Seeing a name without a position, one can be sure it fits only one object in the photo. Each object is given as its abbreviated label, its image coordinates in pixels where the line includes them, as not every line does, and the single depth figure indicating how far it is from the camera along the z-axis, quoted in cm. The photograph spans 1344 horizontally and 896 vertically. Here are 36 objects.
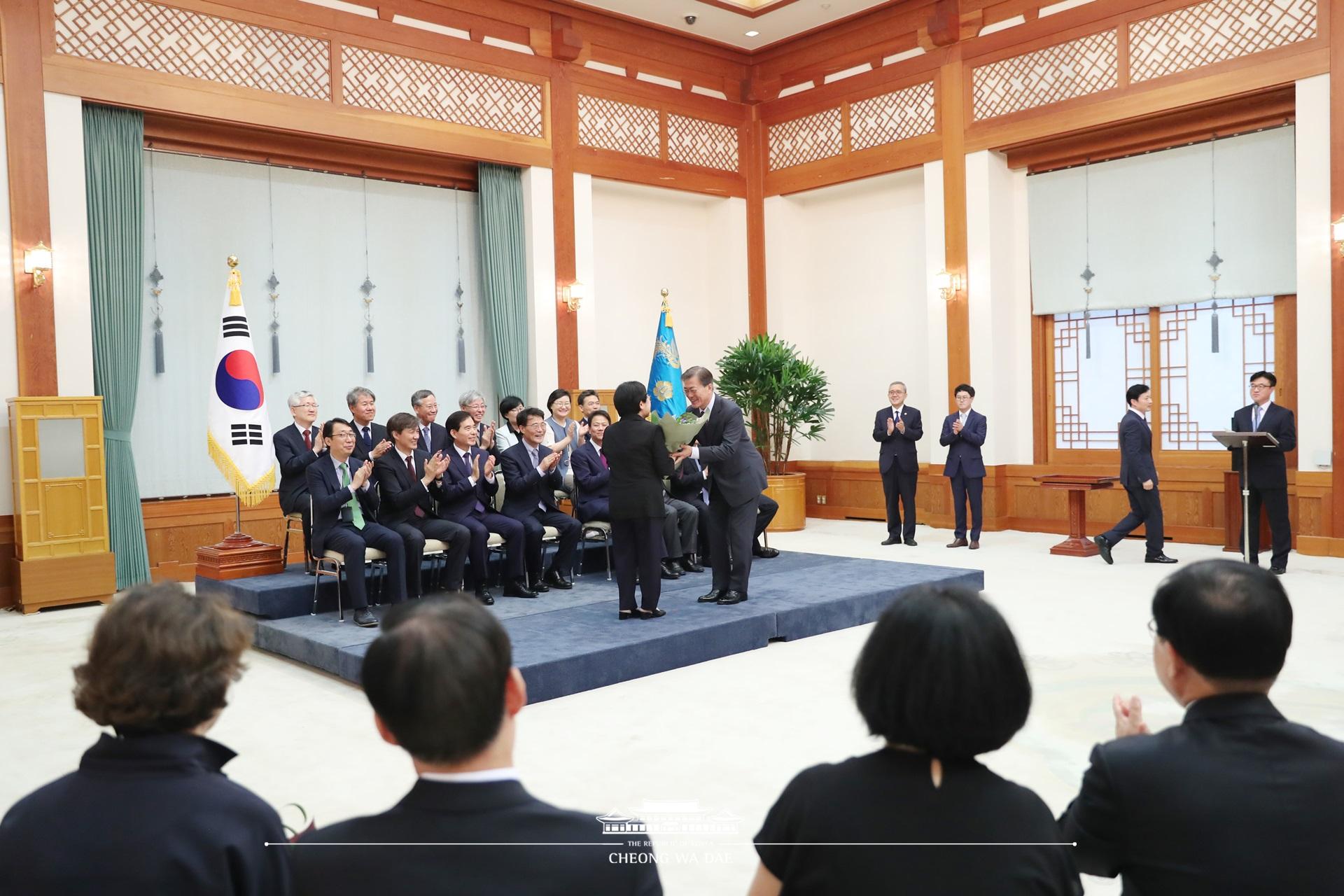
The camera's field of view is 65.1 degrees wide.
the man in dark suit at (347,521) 549
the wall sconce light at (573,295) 977
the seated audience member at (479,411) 665
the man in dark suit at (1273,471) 716
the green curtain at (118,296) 733
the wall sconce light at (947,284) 988
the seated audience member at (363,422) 622
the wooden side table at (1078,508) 834
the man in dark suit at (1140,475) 778
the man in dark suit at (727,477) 569
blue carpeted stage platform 475
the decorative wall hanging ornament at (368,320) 888
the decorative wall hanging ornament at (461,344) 941
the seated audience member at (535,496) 647
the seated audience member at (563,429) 720
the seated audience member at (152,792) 121
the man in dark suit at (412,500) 576
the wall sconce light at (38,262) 694
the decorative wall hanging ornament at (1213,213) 858
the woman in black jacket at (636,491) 532
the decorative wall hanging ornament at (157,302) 777
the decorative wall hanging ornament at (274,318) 835
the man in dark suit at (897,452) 934
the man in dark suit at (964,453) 898
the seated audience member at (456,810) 107
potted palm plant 1009
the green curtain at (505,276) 945
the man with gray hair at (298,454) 615
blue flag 903
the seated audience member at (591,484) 693
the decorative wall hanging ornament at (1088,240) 937
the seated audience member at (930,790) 116
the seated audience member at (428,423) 660
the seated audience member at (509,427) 707
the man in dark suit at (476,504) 612
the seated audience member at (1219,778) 131
